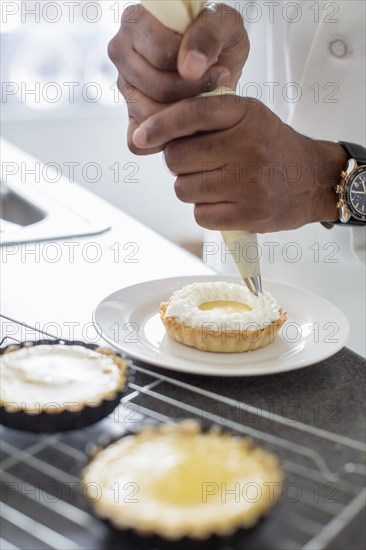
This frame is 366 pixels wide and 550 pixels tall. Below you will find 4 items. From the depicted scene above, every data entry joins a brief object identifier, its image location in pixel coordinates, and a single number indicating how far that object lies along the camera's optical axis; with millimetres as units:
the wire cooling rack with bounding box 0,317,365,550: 673
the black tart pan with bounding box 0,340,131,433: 742
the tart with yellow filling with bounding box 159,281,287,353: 871
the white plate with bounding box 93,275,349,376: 840
